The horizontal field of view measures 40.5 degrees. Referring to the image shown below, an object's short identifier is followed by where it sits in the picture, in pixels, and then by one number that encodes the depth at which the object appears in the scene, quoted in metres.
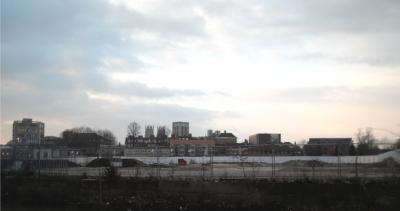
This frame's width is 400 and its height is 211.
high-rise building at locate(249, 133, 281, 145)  188.43
